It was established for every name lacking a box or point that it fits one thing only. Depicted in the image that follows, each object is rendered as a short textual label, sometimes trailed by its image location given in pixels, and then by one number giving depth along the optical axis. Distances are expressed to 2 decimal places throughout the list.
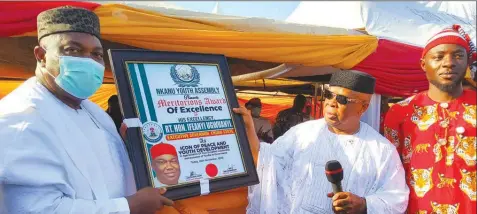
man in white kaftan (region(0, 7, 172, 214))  1.62
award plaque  2.00
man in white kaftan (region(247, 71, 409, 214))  2.39
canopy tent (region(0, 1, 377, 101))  3.08
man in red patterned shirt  2.40
